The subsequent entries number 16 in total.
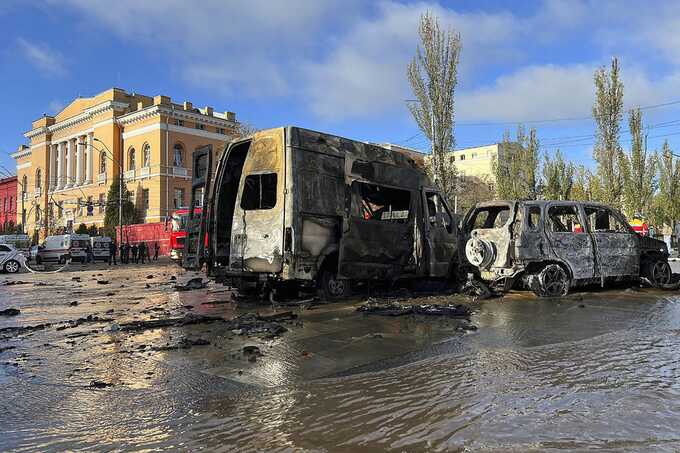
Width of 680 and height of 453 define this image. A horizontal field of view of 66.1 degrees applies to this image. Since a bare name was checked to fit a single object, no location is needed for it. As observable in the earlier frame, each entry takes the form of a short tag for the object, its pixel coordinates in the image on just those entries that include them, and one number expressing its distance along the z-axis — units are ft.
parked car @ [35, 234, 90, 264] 110.42
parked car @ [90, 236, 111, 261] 124.26
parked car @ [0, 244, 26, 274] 81.82
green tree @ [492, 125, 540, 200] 115.14
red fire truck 62.34
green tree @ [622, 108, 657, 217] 97.76
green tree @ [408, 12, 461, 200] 77.97
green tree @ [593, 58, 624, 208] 93.81
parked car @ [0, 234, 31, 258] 137.28
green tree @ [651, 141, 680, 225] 129.49
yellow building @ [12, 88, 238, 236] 179.93
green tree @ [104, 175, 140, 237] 181.98
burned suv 29.99
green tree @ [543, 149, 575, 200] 114.21
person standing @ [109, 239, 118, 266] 111.74
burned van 27.20
